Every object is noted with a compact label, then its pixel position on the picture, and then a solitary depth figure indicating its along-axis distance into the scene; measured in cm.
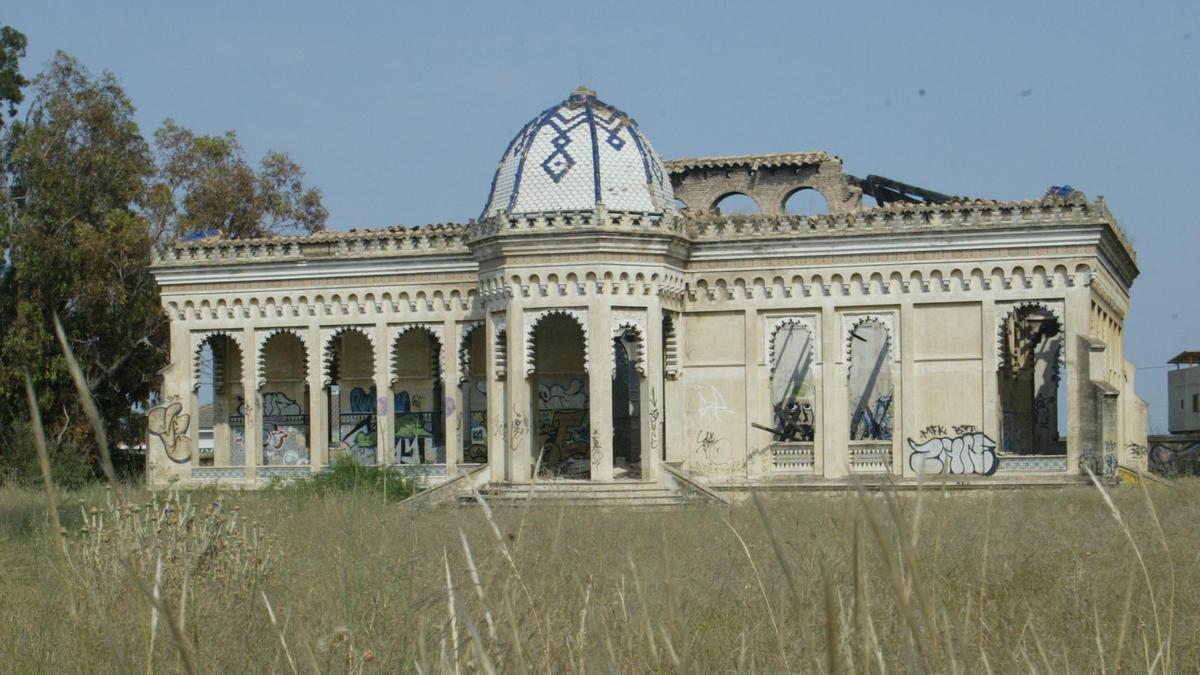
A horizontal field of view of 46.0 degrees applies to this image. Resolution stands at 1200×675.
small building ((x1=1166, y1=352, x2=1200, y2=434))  6188
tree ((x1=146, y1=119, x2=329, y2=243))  4072
